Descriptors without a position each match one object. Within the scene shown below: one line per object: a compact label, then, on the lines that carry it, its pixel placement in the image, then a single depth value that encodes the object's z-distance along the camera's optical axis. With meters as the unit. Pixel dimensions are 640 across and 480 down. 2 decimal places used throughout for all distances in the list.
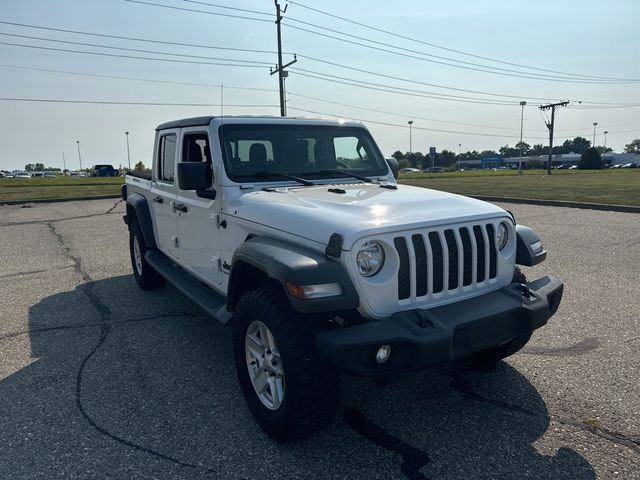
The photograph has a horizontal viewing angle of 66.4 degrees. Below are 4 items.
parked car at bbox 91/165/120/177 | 53.56
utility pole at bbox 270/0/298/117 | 30.22
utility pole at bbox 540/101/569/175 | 58.54
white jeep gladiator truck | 2.55
